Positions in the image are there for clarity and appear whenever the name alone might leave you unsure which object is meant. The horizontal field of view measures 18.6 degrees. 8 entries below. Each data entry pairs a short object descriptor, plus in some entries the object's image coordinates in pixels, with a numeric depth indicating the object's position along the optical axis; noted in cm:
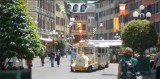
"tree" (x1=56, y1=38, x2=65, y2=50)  9531
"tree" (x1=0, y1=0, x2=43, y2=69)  1564
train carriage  3833
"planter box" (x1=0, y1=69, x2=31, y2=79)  1575
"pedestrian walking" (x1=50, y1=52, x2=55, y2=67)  4595
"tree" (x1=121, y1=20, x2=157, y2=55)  3466
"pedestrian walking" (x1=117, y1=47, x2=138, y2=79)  1345
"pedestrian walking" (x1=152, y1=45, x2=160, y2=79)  1980
